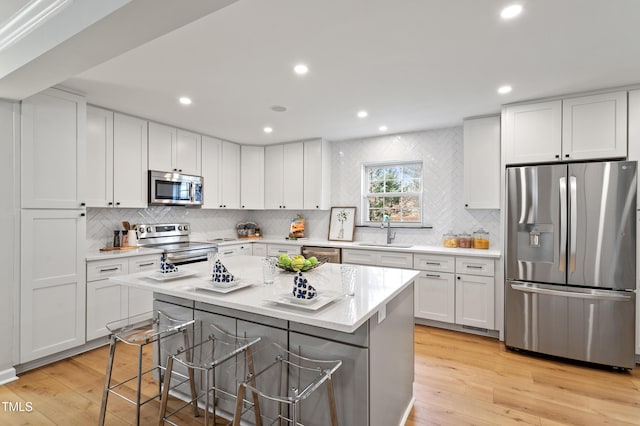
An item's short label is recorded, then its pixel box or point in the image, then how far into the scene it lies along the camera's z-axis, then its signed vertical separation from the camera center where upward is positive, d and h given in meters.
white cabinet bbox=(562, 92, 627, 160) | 2.88 +0.80
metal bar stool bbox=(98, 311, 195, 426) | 1.91 -0.77
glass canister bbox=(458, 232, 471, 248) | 3.94 -0.37
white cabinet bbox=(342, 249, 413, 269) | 3.92 -0.60
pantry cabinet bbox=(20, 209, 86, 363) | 2.72 -0.65
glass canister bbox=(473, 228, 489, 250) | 3.87 -0.33
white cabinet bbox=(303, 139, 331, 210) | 4.87 +0.58
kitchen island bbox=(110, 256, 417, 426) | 1.56 -0.66
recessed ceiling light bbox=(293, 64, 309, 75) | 2.52 +1.15
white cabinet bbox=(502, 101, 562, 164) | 3.12 +0.81
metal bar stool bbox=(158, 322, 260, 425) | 1.82 -0.98
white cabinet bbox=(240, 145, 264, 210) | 5.34 +0.64
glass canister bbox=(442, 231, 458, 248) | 4.03 -0.36
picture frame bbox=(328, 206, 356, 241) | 4.89 -0.19
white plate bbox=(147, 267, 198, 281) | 2.11 -0.44
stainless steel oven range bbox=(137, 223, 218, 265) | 3.86 -0.44
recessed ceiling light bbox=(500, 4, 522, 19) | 1.78 +1.15
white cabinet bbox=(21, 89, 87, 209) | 2.73 +0.54
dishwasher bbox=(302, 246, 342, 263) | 4.42 -0.60
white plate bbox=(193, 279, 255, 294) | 1.81 -0.45
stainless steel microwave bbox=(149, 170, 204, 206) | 3.94 +0.28
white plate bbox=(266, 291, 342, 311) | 1.51 -0.45
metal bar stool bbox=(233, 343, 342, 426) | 1.50 -0.91
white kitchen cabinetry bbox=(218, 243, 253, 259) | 4.59 -0.59
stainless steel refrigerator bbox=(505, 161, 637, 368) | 2.76 -0.45
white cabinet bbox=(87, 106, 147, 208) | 3.42 +0.58
